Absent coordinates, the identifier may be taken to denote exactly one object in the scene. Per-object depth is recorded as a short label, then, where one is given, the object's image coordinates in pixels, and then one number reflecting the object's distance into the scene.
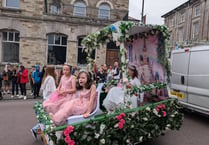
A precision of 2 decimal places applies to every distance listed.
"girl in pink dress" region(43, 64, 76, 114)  3.00
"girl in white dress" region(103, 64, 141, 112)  3.12
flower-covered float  2.35
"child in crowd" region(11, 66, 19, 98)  7.54
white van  4.22
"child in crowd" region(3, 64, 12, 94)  7.82
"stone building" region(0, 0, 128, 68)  10.21
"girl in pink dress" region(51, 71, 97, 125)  2.64
